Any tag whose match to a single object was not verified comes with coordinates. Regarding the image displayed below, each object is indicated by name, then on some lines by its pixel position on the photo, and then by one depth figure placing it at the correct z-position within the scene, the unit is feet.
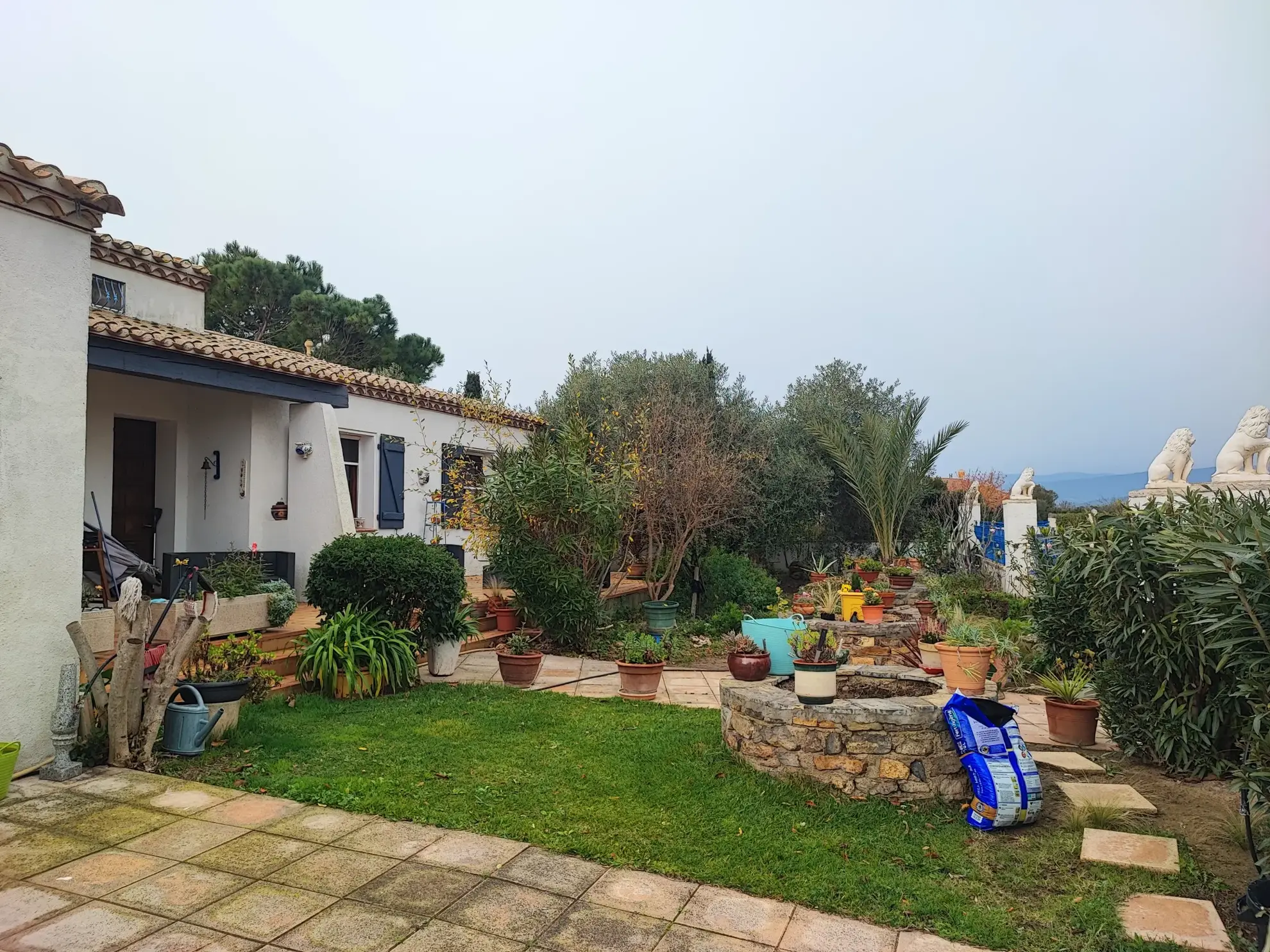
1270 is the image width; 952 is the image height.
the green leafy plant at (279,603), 25.11
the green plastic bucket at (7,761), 13.08
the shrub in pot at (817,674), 14.82
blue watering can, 15.74
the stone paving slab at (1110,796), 13.76
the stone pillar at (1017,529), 37.22
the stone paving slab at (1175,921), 9.40
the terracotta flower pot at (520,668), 24.38
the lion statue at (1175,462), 32.24
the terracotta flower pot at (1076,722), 18.60
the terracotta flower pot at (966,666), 24.44
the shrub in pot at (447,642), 24.43
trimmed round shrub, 23.13
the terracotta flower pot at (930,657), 26.84
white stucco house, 14.48
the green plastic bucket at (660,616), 35.63
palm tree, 44.34
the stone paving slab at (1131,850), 11.55
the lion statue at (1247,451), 29.89
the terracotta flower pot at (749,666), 20.97
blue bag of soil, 13.08
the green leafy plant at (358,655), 21.36
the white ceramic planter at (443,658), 24.72
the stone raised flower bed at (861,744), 14.21
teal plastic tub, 25.29
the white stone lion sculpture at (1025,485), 42.24
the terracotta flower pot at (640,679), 23.75
